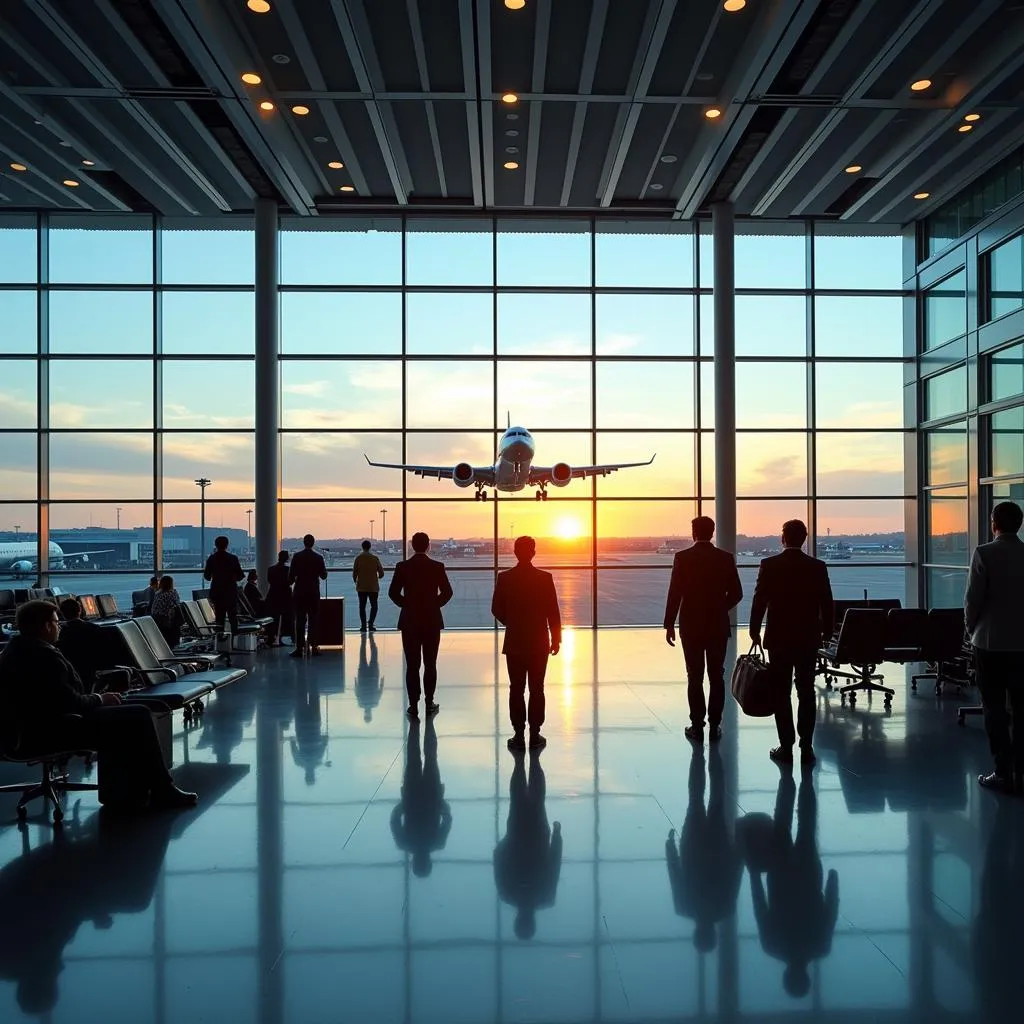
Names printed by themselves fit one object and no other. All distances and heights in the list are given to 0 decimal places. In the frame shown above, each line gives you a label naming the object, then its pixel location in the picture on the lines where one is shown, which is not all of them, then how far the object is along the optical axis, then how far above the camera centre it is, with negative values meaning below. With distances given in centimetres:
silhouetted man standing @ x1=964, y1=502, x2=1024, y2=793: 447 -69
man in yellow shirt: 1203 -92
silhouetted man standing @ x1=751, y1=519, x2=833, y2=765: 496 -66
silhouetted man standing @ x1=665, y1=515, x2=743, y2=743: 563 -67
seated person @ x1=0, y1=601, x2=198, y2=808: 397 -106
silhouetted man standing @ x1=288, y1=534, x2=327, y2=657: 1020 -95
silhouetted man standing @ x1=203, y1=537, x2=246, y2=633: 997 -83
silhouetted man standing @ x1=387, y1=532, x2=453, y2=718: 641 -72
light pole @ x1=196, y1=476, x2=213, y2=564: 1399 +10
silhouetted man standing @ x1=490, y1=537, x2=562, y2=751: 546 -81
